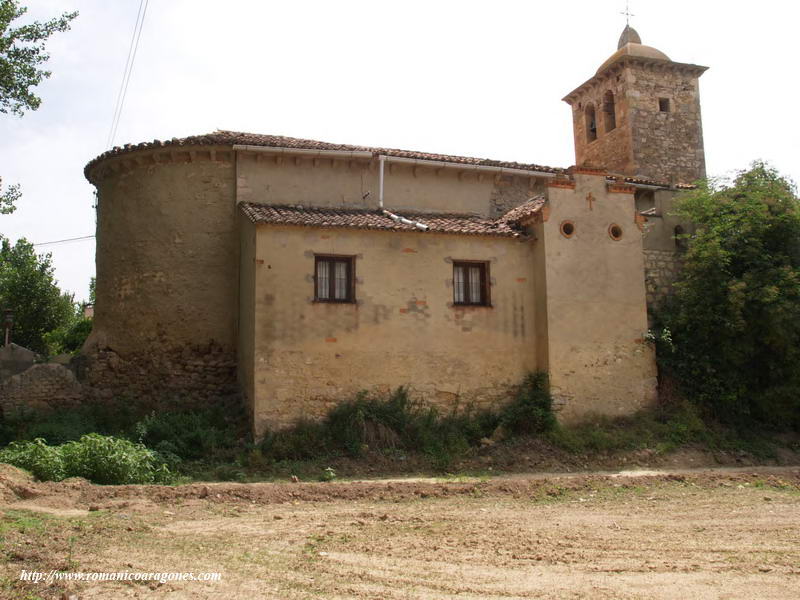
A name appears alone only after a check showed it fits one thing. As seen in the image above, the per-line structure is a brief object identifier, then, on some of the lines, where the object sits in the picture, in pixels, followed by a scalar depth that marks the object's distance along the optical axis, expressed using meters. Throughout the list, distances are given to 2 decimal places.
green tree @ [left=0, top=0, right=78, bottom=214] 13.70
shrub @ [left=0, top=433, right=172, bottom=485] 11.89
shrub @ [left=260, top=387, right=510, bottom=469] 14.23
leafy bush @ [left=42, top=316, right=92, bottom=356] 26.66
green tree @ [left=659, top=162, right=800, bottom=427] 16.19
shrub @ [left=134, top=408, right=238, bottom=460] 14.08
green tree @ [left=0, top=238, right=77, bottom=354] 30.03
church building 15.22
